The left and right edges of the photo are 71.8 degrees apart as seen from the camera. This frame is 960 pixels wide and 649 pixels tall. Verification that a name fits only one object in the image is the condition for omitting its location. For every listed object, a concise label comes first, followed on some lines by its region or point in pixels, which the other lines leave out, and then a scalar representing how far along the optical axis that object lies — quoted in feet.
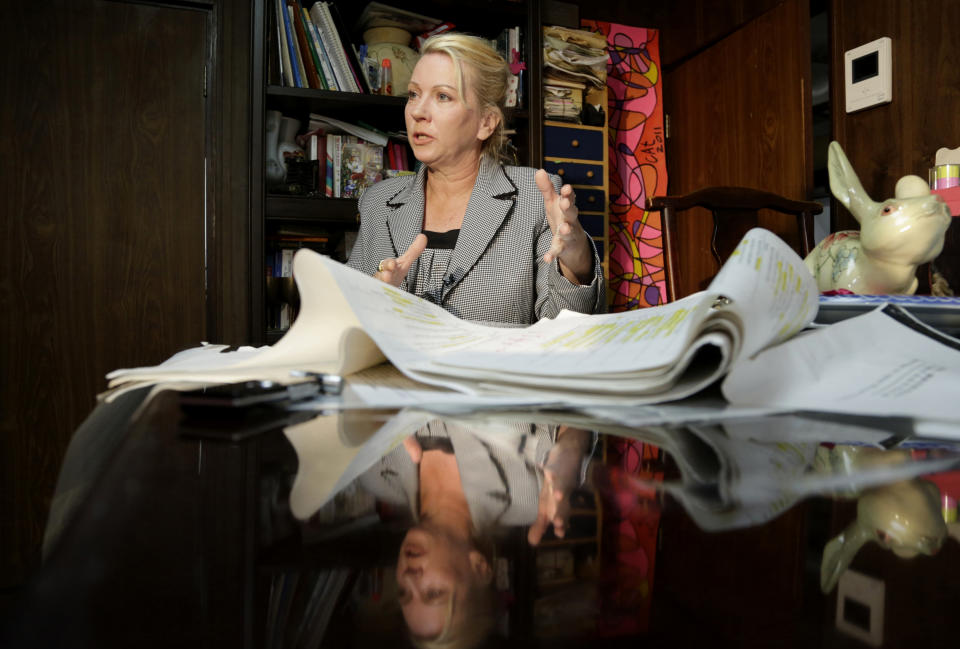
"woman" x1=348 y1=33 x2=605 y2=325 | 4.90
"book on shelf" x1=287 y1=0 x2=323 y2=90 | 7.18
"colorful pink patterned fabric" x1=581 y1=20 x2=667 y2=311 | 10.19
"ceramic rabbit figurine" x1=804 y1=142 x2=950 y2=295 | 2.87
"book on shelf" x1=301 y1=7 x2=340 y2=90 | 7.26
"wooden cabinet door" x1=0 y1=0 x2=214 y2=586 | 6.61
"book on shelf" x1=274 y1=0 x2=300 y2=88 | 7.07
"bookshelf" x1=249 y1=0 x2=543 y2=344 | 7.06
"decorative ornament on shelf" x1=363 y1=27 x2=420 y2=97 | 7.68
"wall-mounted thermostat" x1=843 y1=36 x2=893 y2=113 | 7.07
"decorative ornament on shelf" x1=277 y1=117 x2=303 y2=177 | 7.36
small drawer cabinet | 8.59
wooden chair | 5.37
